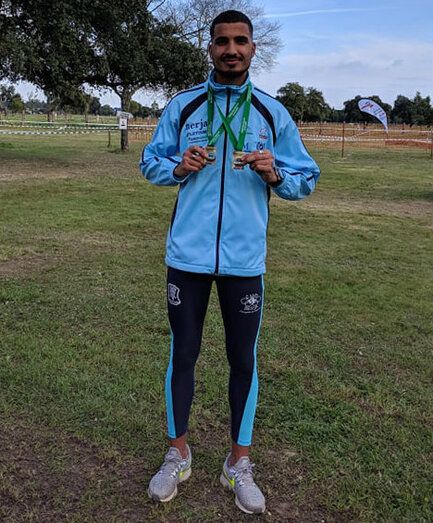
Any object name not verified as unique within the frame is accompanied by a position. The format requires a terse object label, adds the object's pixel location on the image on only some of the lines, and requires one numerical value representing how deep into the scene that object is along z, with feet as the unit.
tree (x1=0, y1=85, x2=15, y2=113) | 59.29
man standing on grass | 7.11
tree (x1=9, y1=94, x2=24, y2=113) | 268.21
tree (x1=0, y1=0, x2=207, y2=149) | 47.73
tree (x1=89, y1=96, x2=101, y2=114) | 306.78
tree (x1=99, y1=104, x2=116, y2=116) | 350.29
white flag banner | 89.04
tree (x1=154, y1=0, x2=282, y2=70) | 93.71
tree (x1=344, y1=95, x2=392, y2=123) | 209.87
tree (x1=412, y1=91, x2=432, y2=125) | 193.88
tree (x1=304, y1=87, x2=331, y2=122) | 192.65
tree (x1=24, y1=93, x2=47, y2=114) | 337.19
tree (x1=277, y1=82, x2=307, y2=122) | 182.19
